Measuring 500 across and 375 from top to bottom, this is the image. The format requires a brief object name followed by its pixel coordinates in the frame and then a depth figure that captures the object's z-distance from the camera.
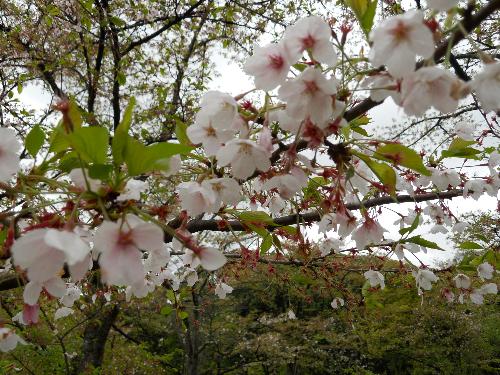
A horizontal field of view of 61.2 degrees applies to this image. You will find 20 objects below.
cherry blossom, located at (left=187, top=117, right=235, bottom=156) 0.28
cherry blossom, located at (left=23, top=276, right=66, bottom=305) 0.26
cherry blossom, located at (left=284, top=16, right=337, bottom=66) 0.24
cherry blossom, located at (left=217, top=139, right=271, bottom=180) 0.26
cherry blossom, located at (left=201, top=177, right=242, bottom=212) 0.30
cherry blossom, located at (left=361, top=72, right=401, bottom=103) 0.22
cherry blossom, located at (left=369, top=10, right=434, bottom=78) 0.20
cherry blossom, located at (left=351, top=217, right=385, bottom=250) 0.37
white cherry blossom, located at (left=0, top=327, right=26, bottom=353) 0.47
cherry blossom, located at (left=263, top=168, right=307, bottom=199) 0.29
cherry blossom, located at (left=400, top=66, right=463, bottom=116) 0.20
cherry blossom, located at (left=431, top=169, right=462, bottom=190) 0.54
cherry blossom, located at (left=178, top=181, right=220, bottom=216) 0.29
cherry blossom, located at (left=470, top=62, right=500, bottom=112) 0.21
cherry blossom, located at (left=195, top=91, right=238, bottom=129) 0.27
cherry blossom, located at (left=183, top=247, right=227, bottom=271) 0.27
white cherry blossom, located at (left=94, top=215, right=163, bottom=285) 0.20
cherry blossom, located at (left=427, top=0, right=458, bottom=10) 0.19
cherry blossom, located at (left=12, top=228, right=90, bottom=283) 0.18
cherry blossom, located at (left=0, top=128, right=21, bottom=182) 0.27
